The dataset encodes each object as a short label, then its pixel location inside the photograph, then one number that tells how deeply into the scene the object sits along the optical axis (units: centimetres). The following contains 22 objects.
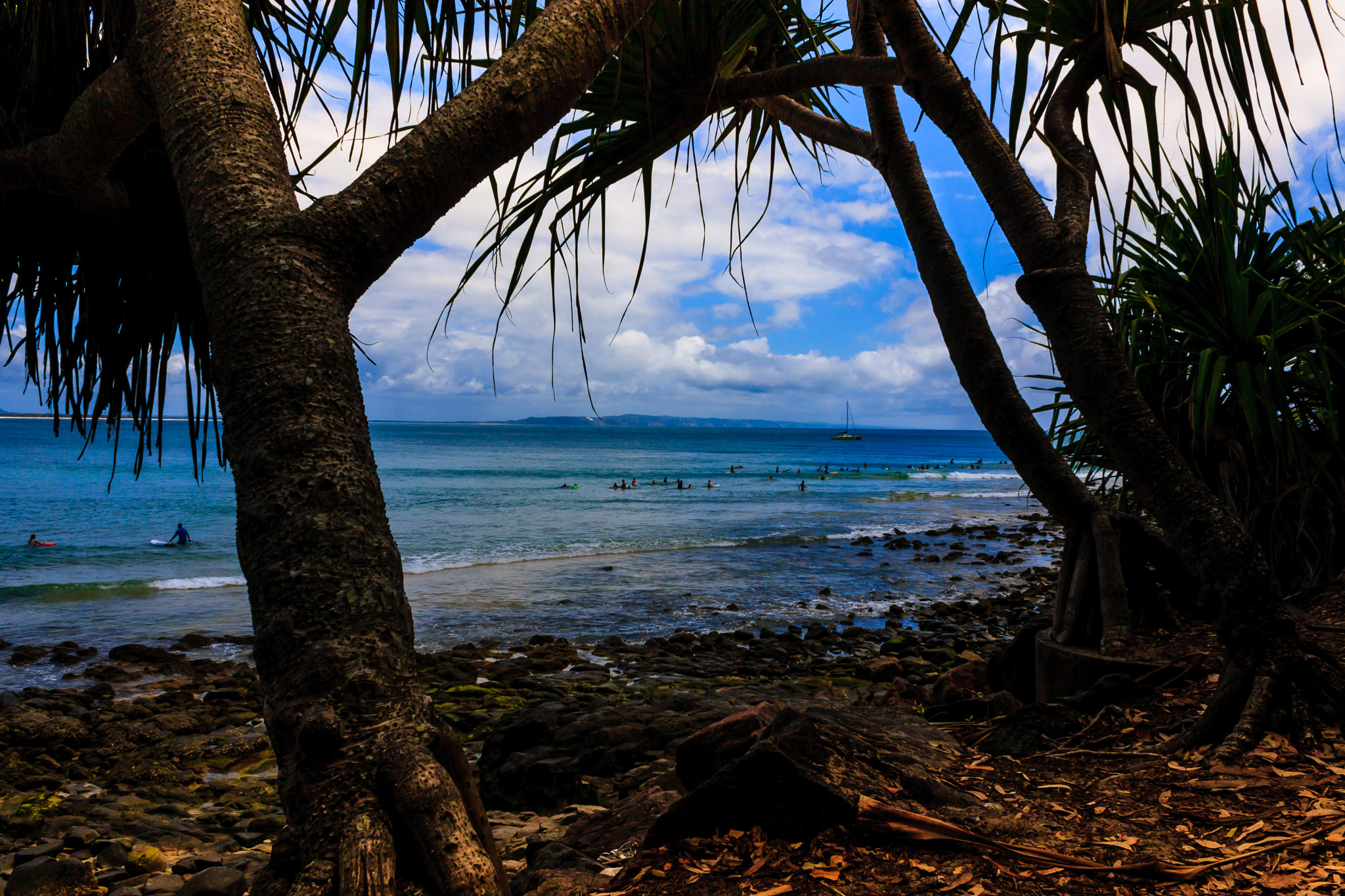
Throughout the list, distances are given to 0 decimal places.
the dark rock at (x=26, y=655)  877
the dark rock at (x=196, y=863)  363
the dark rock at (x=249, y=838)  407
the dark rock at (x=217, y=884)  312
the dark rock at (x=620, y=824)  244
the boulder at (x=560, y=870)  179
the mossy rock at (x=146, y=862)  369
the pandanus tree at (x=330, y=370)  102
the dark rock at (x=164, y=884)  335
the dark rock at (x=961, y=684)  427
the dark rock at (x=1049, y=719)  263
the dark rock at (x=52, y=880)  324
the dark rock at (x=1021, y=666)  413
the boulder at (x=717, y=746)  284
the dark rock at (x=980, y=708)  329
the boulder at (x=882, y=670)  734
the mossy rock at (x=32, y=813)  427
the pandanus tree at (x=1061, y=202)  248
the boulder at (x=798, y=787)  191
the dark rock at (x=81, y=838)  399
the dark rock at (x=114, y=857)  369
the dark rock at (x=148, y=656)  858
